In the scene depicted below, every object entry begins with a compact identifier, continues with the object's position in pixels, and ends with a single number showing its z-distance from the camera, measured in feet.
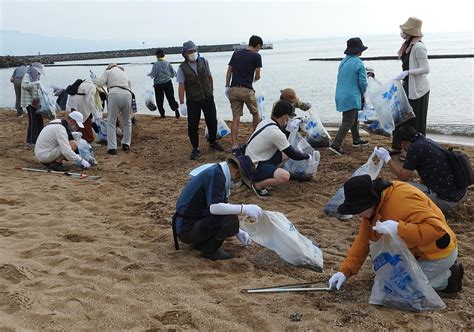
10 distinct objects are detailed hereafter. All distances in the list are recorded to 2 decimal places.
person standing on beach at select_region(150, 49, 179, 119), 31.27
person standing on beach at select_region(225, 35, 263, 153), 21.11
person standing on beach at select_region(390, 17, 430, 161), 17.40
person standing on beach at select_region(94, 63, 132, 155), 22.30
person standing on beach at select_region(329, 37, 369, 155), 20.13
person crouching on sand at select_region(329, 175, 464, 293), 8.60
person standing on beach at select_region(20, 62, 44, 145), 24.76
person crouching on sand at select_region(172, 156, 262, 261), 10.59
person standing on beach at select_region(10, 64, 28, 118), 34.32
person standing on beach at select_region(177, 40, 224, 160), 21.07
